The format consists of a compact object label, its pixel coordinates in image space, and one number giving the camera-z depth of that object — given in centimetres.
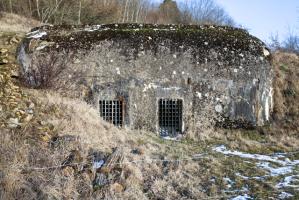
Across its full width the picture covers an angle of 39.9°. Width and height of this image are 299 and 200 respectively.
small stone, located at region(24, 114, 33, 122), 784
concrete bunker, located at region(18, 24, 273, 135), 1088
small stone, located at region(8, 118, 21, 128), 746
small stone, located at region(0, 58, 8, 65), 1078
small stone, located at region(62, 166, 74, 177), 625
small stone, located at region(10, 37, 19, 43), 1226
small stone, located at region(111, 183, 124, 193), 620
